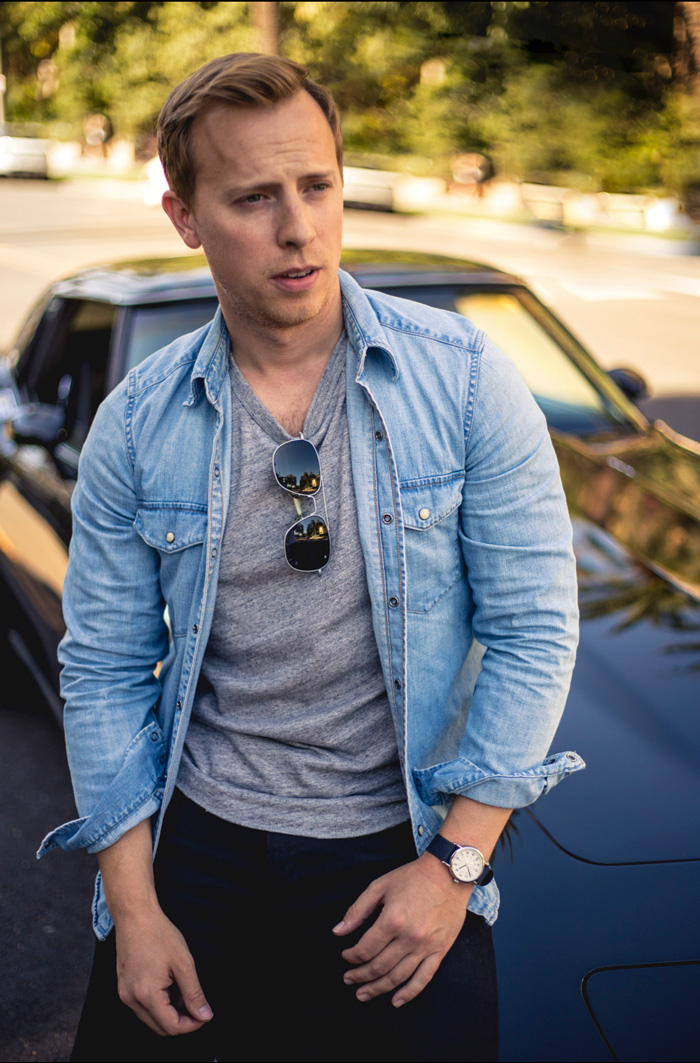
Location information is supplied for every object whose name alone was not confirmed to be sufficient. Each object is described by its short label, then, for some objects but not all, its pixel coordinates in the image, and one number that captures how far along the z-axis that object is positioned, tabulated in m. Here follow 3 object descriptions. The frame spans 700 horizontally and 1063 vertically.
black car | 1.39
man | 1.42
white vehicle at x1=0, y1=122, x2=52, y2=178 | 28.11
